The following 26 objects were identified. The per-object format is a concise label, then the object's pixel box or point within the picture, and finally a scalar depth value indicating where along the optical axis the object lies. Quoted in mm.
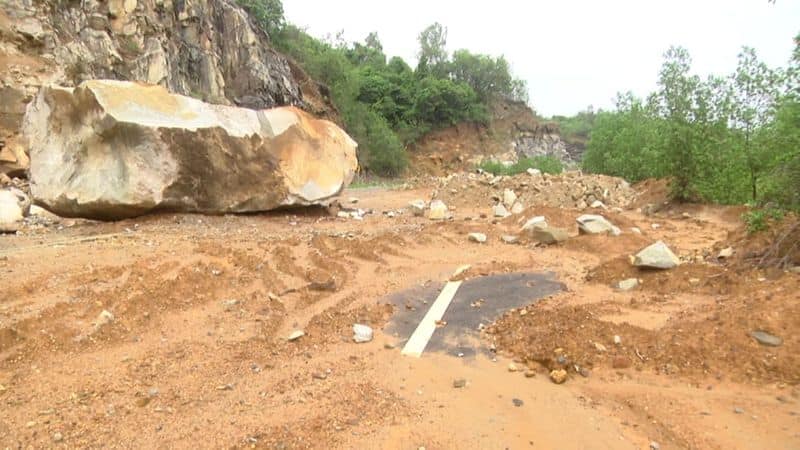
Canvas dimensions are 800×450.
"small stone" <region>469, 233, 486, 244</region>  7811
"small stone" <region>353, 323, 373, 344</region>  3725
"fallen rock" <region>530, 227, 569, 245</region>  7449
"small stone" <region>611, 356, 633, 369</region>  3197
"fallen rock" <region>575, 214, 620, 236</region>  7586
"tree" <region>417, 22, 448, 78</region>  42344
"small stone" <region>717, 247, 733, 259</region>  5344
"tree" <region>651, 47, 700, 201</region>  10430
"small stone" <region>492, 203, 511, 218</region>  11109
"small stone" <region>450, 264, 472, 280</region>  5708
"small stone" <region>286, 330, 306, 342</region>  3664
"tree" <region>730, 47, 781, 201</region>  8789
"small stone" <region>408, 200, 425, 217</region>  11180
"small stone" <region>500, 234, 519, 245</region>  7845
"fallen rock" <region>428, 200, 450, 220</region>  10648
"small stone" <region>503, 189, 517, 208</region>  13281
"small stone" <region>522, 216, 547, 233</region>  7767
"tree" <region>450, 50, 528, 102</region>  42469
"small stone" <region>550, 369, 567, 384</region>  3084
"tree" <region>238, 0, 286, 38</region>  28502
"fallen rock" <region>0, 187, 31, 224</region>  6657
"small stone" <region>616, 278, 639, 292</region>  4844
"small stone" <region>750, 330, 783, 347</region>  3143
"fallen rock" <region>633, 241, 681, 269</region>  4984
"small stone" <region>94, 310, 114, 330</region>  3506
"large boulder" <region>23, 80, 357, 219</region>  6910
